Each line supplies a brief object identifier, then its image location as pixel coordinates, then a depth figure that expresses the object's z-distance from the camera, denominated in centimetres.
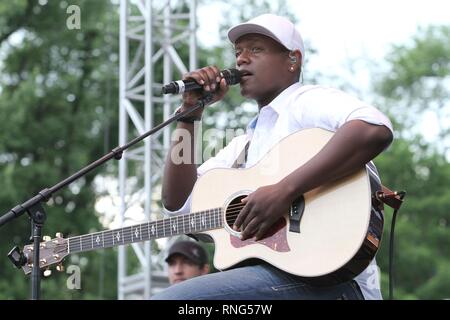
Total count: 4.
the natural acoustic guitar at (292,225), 472
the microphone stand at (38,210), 489
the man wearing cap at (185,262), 964
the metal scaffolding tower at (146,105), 1260
